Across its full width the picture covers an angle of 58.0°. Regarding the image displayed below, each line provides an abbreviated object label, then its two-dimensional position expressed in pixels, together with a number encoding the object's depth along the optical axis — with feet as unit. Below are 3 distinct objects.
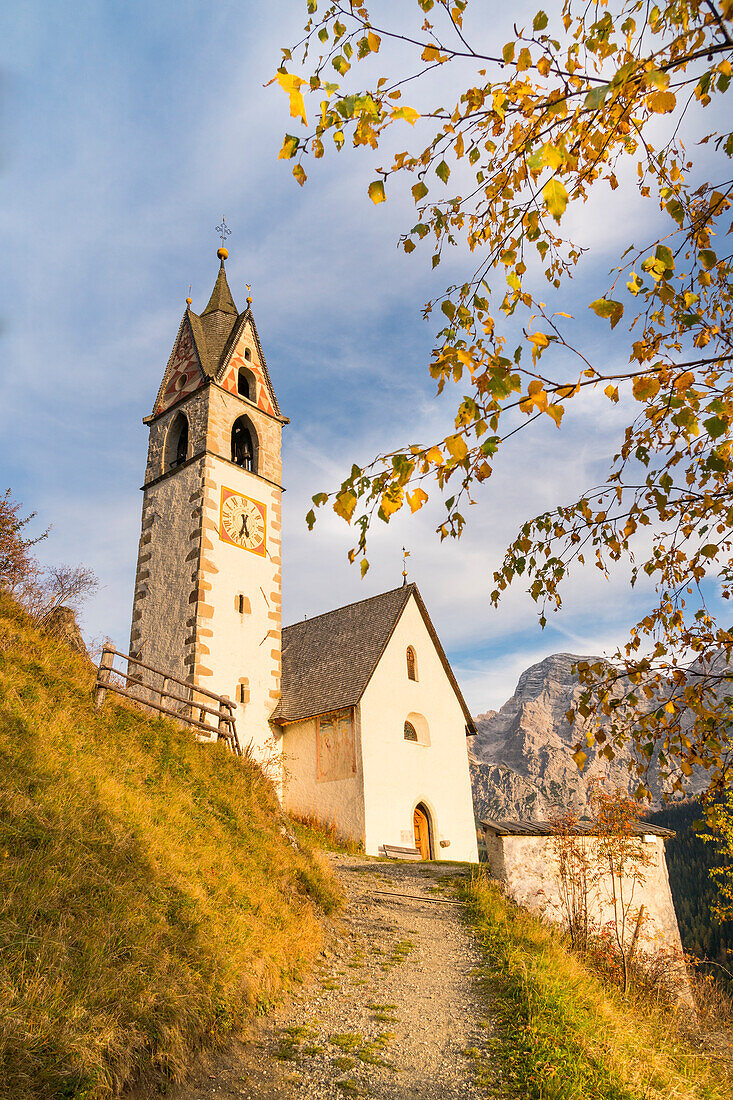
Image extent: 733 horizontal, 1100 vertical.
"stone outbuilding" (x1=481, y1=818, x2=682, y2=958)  40.24
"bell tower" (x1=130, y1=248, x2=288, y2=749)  59.31
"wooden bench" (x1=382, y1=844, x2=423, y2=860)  62.49
